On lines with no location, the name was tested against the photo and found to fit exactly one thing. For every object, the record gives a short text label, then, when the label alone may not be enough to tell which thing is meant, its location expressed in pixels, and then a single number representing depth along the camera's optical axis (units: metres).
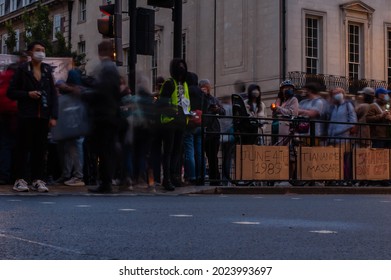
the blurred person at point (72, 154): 11.66
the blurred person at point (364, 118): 14.45
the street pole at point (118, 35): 12.71
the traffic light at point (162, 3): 12.30
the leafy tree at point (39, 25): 35.90
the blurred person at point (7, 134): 11.55
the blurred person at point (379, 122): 14.80
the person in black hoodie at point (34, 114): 9.84
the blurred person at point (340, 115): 14.23
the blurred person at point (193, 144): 12.12
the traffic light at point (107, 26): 12.72
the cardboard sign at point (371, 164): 14.16
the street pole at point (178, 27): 12.27
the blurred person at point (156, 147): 10.82
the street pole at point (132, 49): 12.14
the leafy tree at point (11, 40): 36.22
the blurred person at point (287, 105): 14.31
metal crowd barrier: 12.88
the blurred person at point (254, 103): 14.16
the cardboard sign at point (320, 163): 13.48
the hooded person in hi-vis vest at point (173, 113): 10.80
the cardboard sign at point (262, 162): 12.84
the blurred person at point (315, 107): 14.16
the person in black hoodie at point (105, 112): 9.52
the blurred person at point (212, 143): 12.63
